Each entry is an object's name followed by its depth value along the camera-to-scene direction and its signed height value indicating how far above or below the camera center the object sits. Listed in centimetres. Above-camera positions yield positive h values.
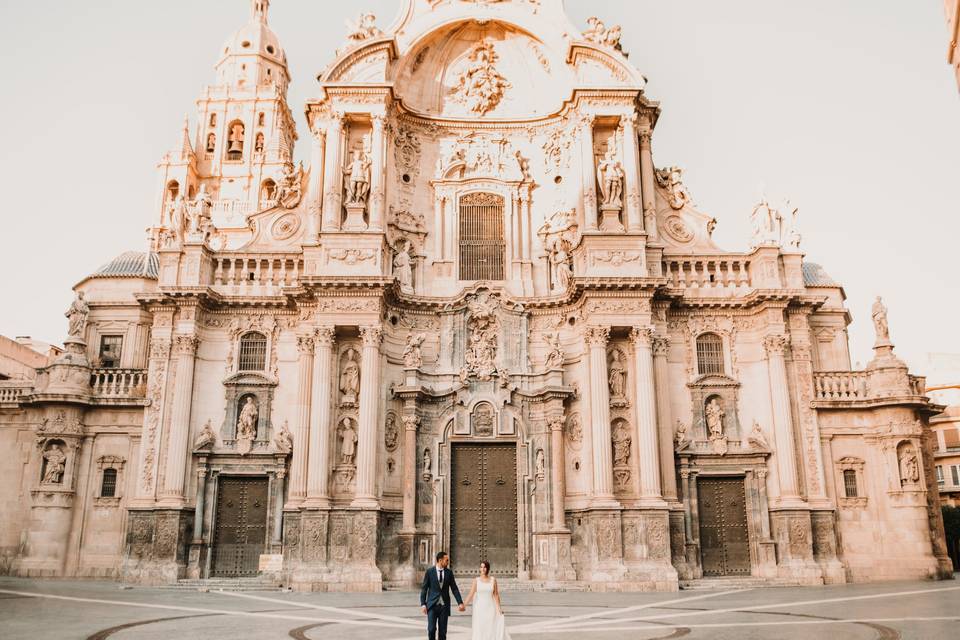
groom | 1132 -87
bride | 1103 -109
